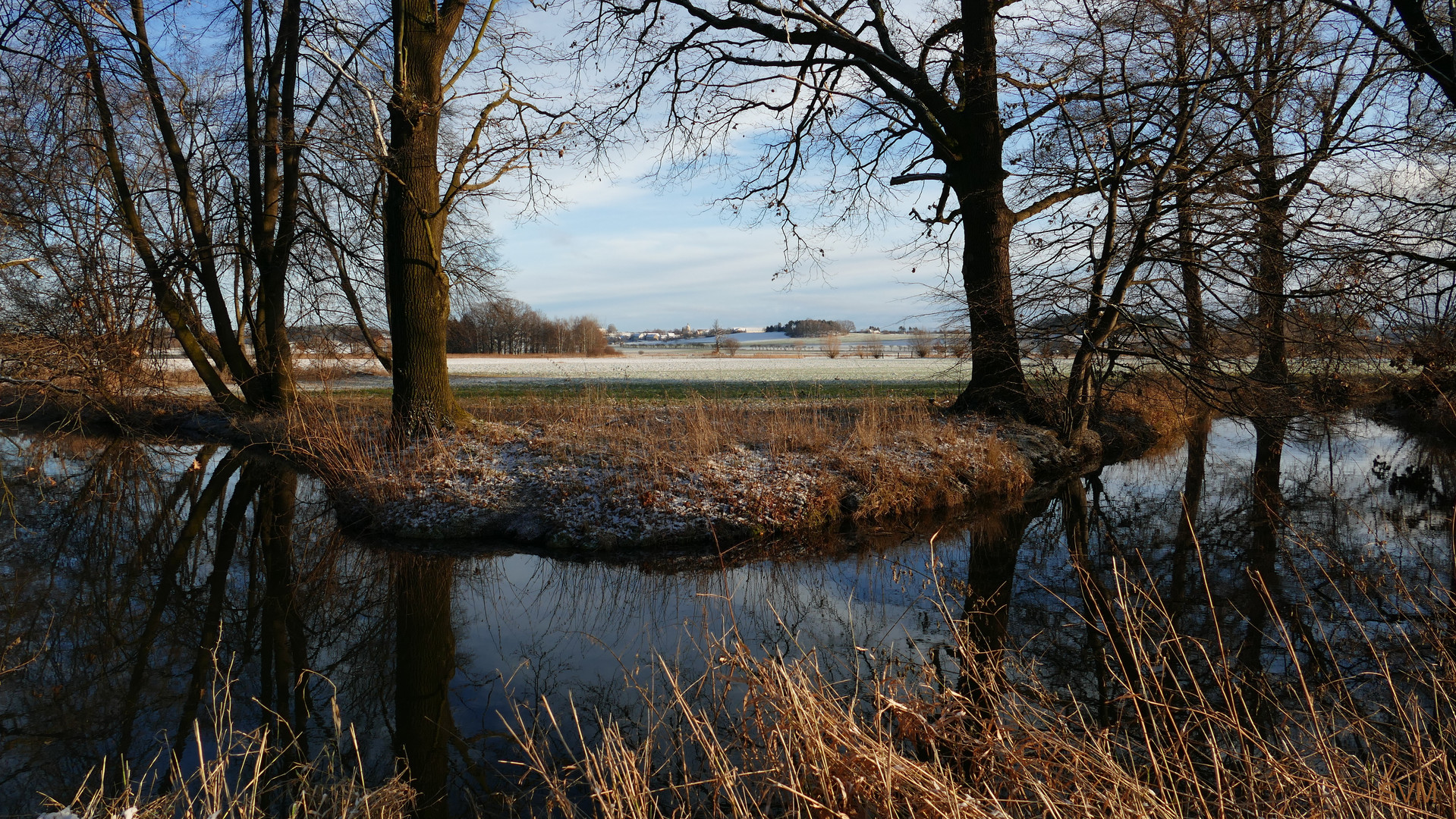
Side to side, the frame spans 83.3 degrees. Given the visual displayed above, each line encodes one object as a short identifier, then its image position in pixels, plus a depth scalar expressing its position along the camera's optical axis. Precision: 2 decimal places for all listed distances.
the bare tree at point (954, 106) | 13.22
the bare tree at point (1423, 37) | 9.53
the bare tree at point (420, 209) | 11.68
